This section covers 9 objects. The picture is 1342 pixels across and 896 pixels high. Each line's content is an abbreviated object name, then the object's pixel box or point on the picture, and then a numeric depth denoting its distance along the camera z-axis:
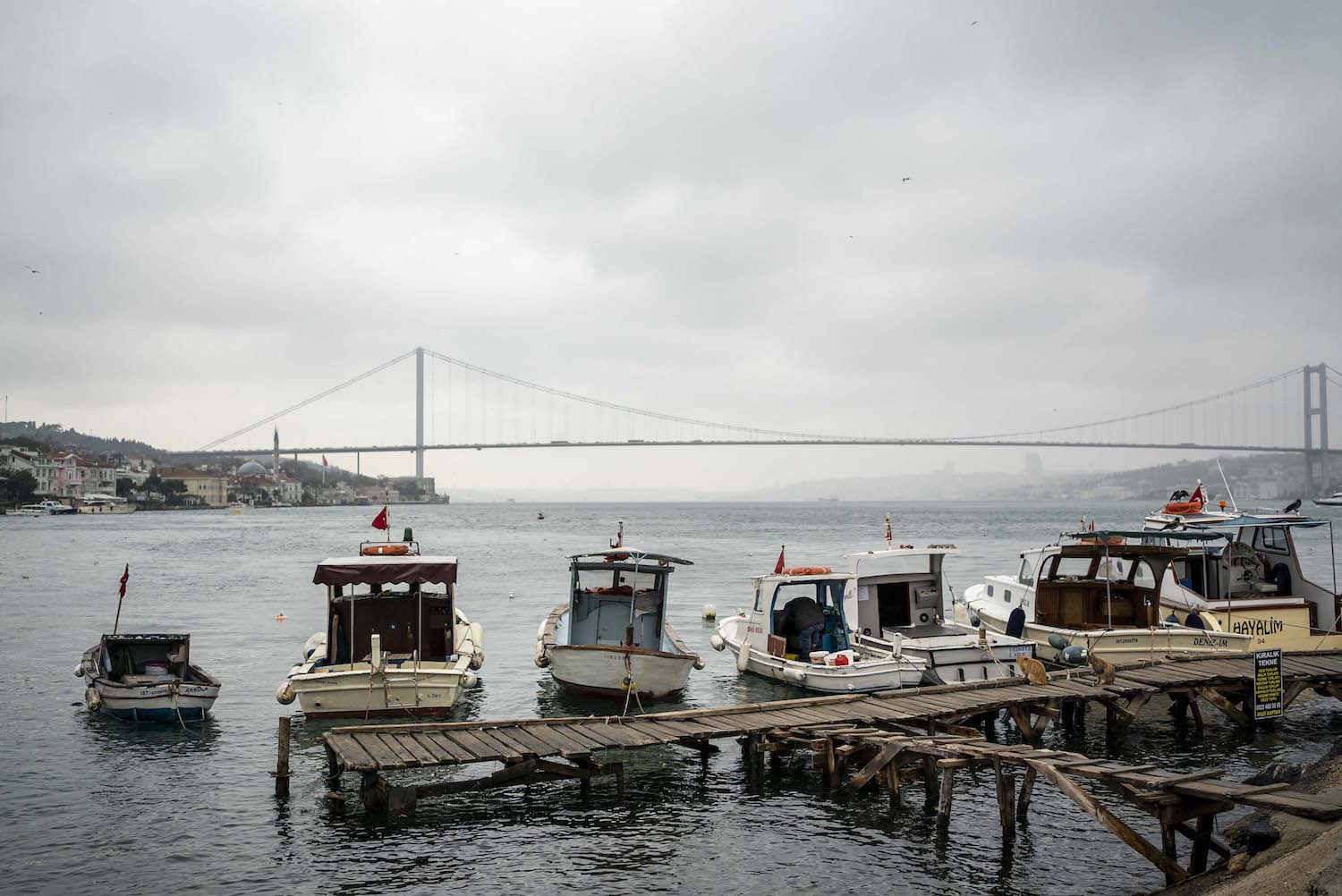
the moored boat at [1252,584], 19.75
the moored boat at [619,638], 17.78
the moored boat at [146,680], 17.39
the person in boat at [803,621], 19.53
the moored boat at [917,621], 17.77
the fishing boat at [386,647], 16.31
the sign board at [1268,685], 15.41
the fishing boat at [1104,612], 18.75
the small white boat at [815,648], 17.34
